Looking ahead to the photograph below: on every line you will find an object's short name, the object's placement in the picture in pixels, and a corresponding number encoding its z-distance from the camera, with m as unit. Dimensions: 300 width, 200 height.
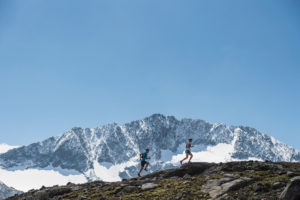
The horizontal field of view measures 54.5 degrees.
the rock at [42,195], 22.58
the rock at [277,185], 15.72
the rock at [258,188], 15.60
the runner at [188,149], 30.64
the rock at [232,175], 19.62
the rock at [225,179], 18.36
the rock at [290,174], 18.13
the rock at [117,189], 20.58
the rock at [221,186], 16.37
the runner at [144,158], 30.71
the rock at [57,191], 23.36
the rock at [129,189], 20.34
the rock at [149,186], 20.35
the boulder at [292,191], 12.71
